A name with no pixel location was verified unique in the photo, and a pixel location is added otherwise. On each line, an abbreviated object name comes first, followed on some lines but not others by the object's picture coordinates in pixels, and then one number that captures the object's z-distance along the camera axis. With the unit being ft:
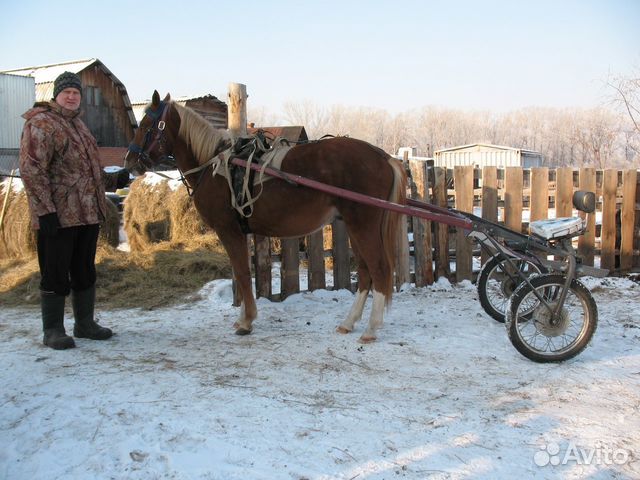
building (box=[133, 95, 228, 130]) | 98.02
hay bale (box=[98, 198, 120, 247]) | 26.99
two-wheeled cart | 12.67
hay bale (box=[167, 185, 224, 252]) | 27.61
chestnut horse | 14.90
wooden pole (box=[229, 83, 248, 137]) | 18.39
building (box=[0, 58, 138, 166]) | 100.99
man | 13.39
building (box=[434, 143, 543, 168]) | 137.80
